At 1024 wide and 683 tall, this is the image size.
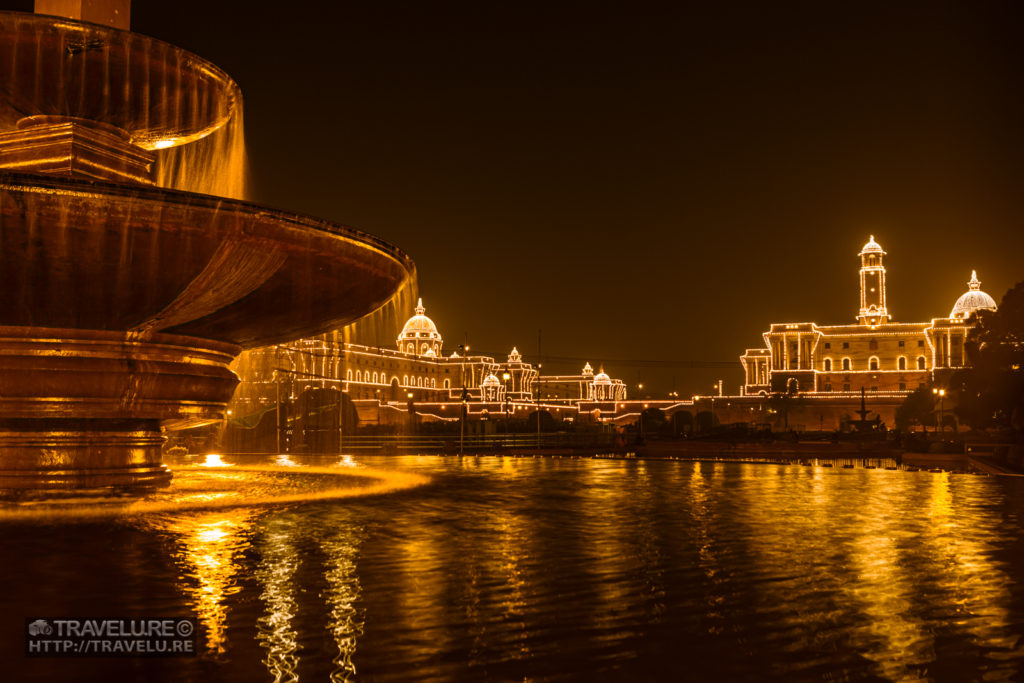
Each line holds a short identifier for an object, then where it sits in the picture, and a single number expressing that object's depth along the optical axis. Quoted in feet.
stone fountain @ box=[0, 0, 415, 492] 22.65
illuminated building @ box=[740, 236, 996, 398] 335.88
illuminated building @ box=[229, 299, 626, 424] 342.85
